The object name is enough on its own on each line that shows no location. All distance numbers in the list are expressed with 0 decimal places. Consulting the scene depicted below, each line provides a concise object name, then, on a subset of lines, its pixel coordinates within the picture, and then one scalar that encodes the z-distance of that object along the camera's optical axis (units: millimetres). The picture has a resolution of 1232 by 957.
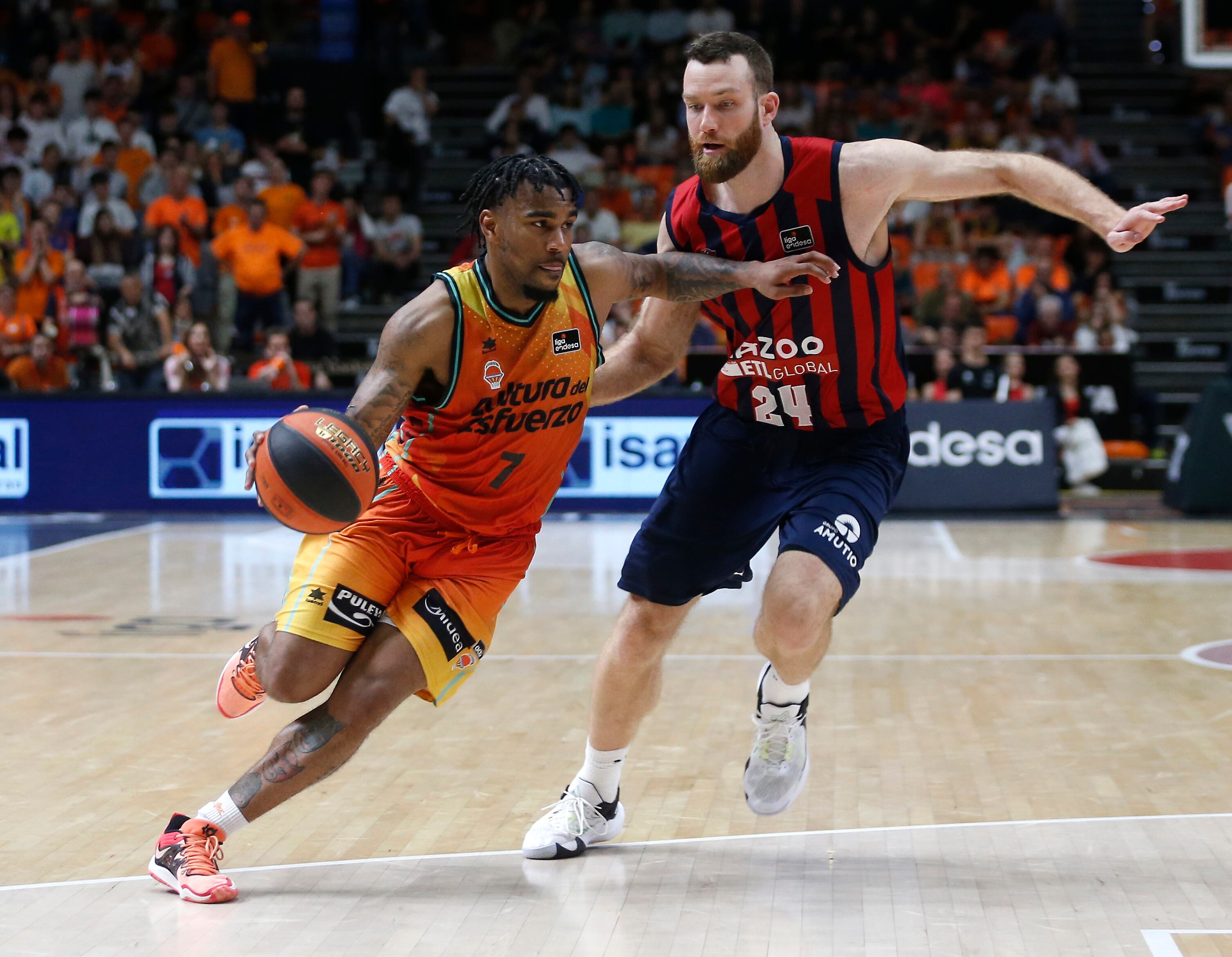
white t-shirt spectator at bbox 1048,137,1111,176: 17797
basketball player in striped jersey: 4473
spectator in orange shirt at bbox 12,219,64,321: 15430
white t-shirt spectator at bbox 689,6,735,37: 19594
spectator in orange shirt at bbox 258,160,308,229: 16641
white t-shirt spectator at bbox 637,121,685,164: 18156
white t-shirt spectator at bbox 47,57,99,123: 18859
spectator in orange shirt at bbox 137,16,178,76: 19922
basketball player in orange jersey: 4180
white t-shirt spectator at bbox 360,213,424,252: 17109
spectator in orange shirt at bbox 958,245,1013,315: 16047
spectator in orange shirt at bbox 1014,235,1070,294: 15547
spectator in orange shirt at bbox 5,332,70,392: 14508
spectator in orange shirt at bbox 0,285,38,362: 14812
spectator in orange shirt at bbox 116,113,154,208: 17375
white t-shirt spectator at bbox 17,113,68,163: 17922
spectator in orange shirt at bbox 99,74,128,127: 18781
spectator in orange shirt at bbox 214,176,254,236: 16016
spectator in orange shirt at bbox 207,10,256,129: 19094
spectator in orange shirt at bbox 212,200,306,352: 15656
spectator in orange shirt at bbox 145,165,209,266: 16172
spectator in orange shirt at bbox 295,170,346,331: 16297
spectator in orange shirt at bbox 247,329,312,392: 13992
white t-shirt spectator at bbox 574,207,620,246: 16359
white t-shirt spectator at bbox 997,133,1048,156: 17906
